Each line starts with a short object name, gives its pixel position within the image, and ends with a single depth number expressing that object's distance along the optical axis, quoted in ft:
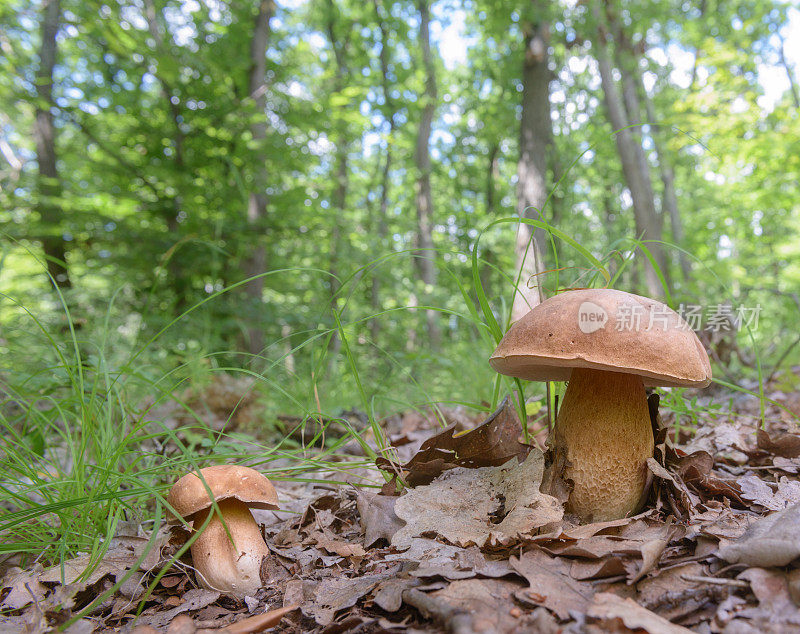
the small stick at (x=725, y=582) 0.75
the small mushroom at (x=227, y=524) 1.00
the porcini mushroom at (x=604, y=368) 0.90
